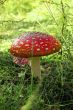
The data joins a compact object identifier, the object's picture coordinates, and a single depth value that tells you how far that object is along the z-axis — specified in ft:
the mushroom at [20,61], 5.02
